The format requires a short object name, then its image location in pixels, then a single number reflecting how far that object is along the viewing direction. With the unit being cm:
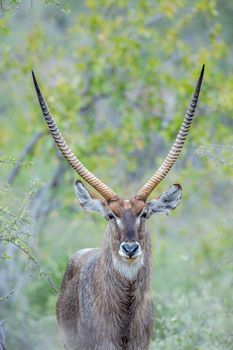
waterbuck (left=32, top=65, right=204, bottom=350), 1714
